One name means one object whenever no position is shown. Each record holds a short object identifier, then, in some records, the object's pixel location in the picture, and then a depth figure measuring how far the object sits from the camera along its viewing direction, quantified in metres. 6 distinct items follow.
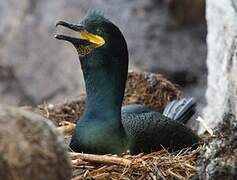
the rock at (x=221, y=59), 11.73
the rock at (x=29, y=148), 6.59
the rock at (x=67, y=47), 20.59
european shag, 10.04
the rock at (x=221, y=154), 7.84
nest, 9.07
